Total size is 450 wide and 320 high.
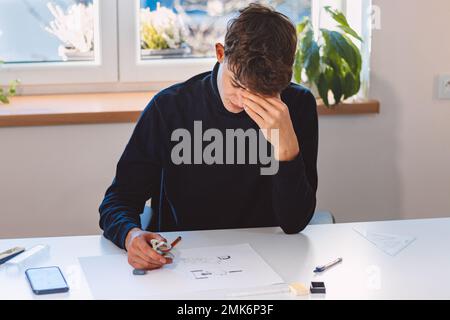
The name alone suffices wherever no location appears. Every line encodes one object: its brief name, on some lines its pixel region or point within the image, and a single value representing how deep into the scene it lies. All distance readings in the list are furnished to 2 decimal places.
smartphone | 1.45
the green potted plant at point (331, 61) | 2.64
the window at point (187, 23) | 2.87
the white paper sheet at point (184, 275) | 1.47
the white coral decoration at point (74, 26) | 2.82
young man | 1.78
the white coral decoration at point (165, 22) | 2.87
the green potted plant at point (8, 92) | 2.68
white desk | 1.48
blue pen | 1.58
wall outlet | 2.84
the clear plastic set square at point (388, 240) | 1.71
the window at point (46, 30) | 2.80
